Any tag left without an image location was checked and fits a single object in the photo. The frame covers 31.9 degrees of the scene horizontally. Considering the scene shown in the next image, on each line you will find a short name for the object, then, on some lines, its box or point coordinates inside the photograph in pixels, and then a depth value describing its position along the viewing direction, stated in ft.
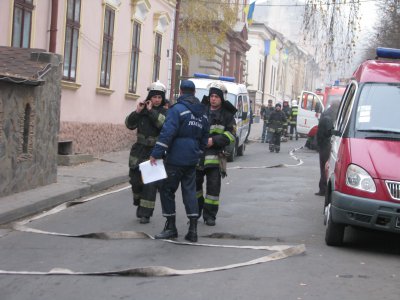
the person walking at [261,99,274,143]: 101.04
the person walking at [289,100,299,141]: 110.03
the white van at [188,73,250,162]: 65.46
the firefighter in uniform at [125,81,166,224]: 29.50
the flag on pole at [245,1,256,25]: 124.40
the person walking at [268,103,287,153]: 81.05
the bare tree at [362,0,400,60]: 93.57
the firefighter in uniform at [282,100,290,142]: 106.81
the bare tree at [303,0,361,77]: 47.06
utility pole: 82.22
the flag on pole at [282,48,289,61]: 222.48
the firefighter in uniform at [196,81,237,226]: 28.96
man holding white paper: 25.21
